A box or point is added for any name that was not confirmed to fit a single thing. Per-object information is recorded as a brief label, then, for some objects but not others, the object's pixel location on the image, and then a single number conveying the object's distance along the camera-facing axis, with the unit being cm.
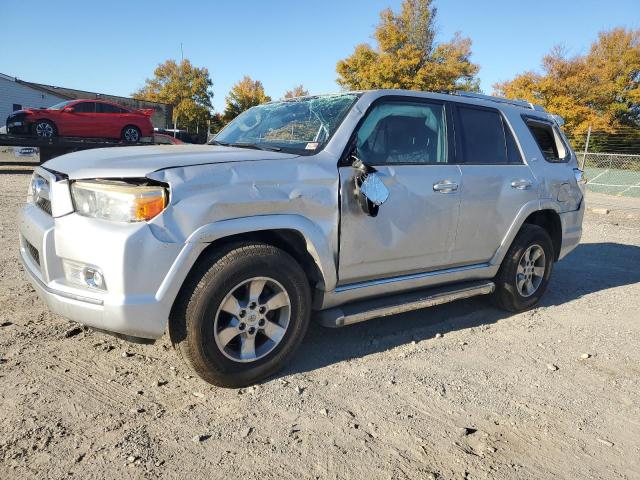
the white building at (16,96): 3309
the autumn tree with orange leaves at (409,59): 3731
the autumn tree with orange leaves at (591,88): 3244
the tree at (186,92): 4794
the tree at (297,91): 6269
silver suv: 265
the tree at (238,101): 5294
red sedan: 1541
